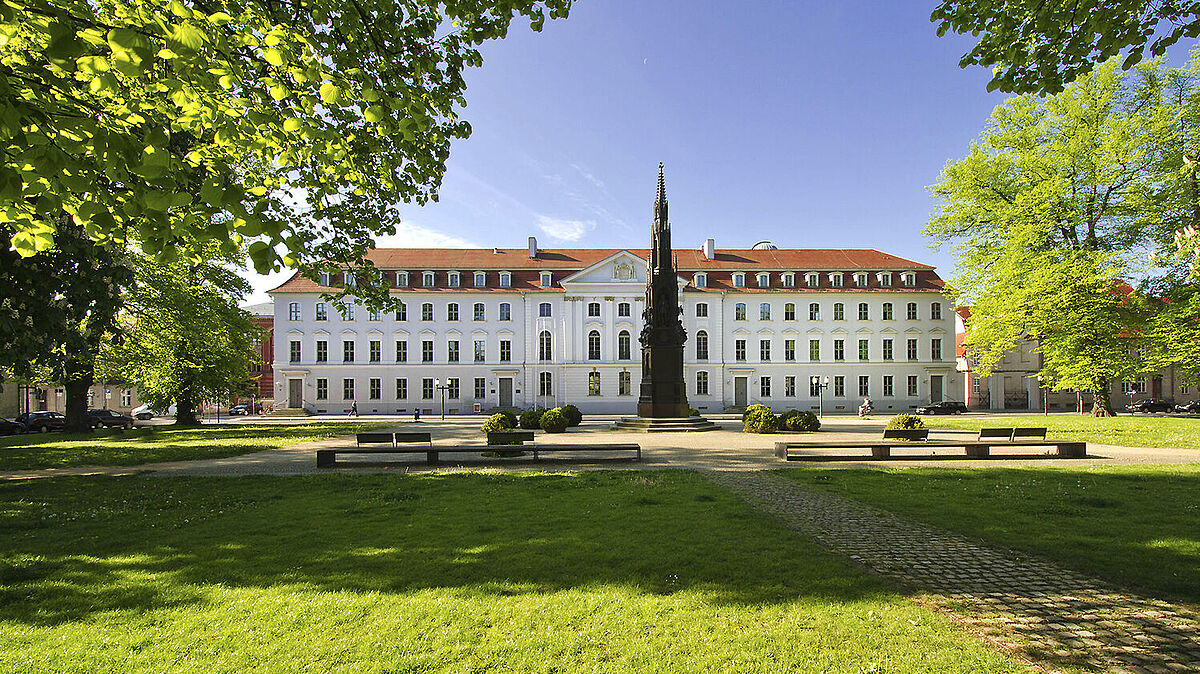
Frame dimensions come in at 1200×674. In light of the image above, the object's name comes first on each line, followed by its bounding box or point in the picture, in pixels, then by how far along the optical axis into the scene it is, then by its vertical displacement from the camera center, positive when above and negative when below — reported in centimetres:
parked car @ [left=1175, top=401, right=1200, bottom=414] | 4269 -444
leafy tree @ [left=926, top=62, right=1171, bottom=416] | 2395 +620
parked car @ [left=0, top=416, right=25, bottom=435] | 2991 -322
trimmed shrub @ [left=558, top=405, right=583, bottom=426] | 2536 -256
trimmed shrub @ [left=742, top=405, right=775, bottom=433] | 2242 -261
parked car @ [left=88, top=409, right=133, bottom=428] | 3506 -343
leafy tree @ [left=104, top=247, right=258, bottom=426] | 2220 +127
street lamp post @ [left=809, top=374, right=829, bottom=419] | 4561 -217
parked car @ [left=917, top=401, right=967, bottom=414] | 4206 -411
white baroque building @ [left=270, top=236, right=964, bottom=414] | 4503 +183
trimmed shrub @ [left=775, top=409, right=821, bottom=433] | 2302 -275
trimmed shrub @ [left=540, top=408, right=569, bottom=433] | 2325 -259
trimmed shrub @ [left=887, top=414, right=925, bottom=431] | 1907 -238
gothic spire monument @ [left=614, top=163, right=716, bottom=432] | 2377 -31
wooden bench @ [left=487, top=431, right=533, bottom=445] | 1453 -203
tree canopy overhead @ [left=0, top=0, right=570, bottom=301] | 313 +211
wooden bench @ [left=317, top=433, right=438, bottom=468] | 1320 -208
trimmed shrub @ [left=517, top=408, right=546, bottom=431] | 2408 -262
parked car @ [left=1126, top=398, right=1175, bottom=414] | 4512 -446
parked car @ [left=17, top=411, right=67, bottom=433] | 3158 -311
